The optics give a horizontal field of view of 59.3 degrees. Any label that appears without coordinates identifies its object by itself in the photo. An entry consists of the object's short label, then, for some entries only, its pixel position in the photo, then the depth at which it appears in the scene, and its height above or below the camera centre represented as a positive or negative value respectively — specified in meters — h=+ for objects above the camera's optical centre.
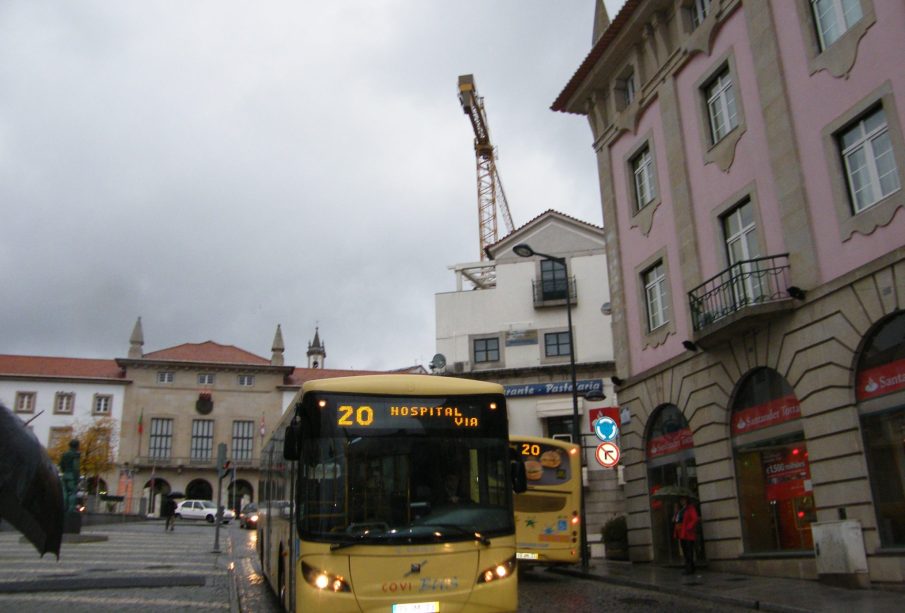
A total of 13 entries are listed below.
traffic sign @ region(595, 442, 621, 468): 19.73 +1.58
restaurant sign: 38.81 +6.39
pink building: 13.13 +4.74
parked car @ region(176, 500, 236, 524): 54.50 +1.57
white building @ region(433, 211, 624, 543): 39.03 +9.75
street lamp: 21.34 +4.30
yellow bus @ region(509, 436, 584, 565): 17.70 +0.41
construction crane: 76.75 +35.40
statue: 29.04 +2.35
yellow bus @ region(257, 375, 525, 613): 8.22 +0.32
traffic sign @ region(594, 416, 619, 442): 20.11 +2.26
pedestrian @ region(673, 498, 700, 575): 16.53 -0.30
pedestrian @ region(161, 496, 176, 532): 37.06 +1.01
